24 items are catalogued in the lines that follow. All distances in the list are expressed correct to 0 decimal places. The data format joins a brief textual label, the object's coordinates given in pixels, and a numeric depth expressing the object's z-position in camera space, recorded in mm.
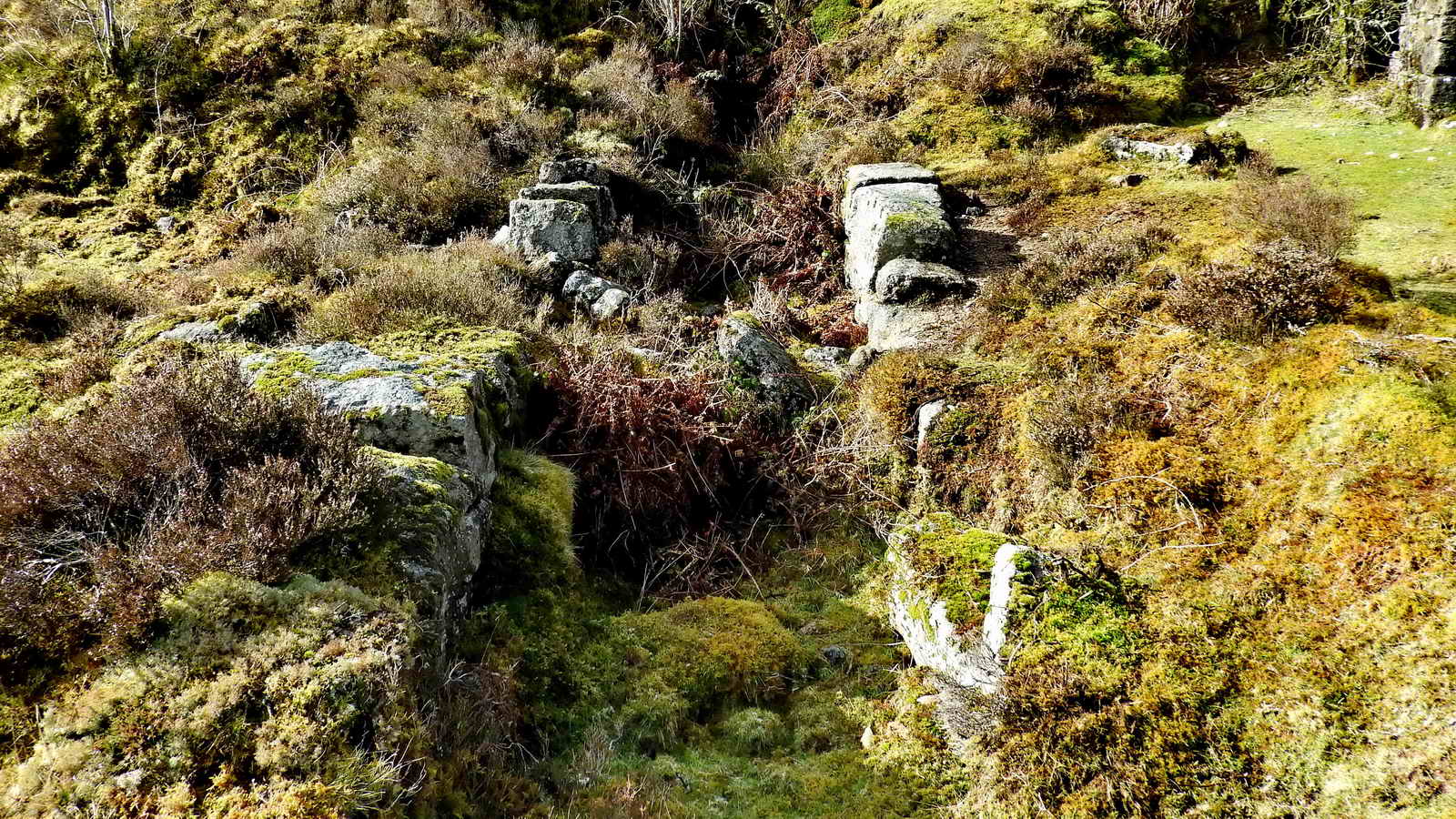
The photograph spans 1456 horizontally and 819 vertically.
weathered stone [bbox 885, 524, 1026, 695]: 3611
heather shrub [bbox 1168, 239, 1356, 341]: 5000
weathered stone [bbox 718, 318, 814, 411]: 6609
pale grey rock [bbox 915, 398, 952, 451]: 5617
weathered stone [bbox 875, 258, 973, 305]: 7277
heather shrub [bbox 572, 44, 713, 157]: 10820
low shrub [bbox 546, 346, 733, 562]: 5664
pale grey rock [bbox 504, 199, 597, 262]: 8084
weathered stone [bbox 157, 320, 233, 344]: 5398
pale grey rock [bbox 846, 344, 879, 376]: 6828
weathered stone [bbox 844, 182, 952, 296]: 7742
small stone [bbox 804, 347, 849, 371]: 7184
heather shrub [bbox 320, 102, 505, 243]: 8586
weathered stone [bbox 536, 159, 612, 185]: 8953
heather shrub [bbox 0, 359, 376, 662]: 2619
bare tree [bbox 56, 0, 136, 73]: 10977
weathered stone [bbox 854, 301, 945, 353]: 6773
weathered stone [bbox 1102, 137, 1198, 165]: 8297
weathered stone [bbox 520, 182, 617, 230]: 8484
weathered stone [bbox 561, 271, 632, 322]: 7500
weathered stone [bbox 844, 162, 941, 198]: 8828
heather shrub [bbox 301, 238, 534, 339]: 5789
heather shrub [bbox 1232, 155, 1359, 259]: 5648
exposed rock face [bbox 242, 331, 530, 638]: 3521
